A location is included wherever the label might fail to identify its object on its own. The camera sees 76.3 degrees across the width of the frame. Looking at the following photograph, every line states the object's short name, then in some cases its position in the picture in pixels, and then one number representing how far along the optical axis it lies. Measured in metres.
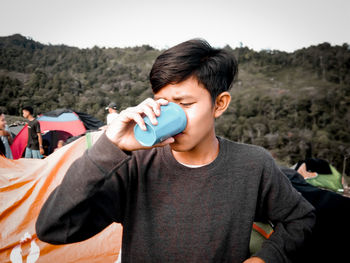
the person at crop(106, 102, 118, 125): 5.83
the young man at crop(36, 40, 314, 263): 0.90
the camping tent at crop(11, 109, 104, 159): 6.98
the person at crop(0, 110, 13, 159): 4.39
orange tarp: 2.02
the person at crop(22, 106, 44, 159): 5.20
